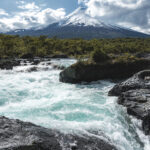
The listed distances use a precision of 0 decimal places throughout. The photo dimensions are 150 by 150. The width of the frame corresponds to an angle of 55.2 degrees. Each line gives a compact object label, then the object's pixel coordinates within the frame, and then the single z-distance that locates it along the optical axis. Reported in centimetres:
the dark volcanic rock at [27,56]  4081
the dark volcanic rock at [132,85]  1252
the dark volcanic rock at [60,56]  4556
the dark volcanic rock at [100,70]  1738
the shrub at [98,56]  1873
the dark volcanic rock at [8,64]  2742
